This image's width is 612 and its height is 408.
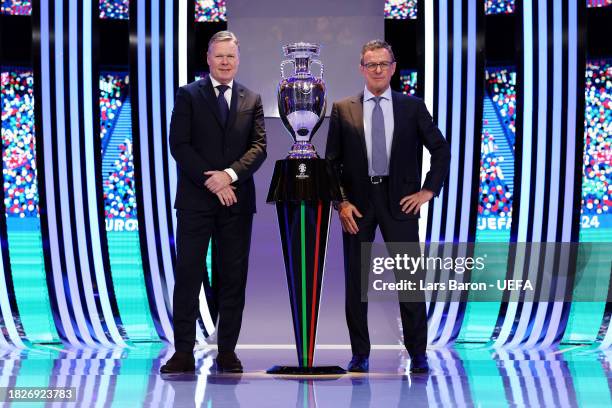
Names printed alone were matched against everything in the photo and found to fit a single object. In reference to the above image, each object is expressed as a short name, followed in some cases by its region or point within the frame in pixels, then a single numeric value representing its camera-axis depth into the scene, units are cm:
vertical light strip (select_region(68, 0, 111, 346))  473
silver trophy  347
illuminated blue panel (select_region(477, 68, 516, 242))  533
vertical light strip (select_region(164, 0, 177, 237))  474
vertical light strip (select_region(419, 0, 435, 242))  470
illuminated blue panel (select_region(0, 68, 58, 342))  486
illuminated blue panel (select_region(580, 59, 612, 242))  510
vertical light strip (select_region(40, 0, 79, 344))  471
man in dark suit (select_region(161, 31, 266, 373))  353
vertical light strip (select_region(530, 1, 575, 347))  462
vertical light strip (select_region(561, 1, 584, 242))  461
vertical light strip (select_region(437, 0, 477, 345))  469
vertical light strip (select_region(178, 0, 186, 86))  474
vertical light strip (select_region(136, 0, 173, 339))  477
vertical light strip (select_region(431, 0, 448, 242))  470
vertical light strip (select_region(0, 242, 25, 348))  467
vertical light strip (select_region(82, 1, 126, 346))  473
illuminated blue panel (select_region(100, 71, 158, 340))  514
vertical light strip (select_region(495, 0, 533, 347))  464
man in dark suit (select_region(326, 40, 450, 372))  358
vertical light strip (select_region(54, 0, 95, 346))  472
